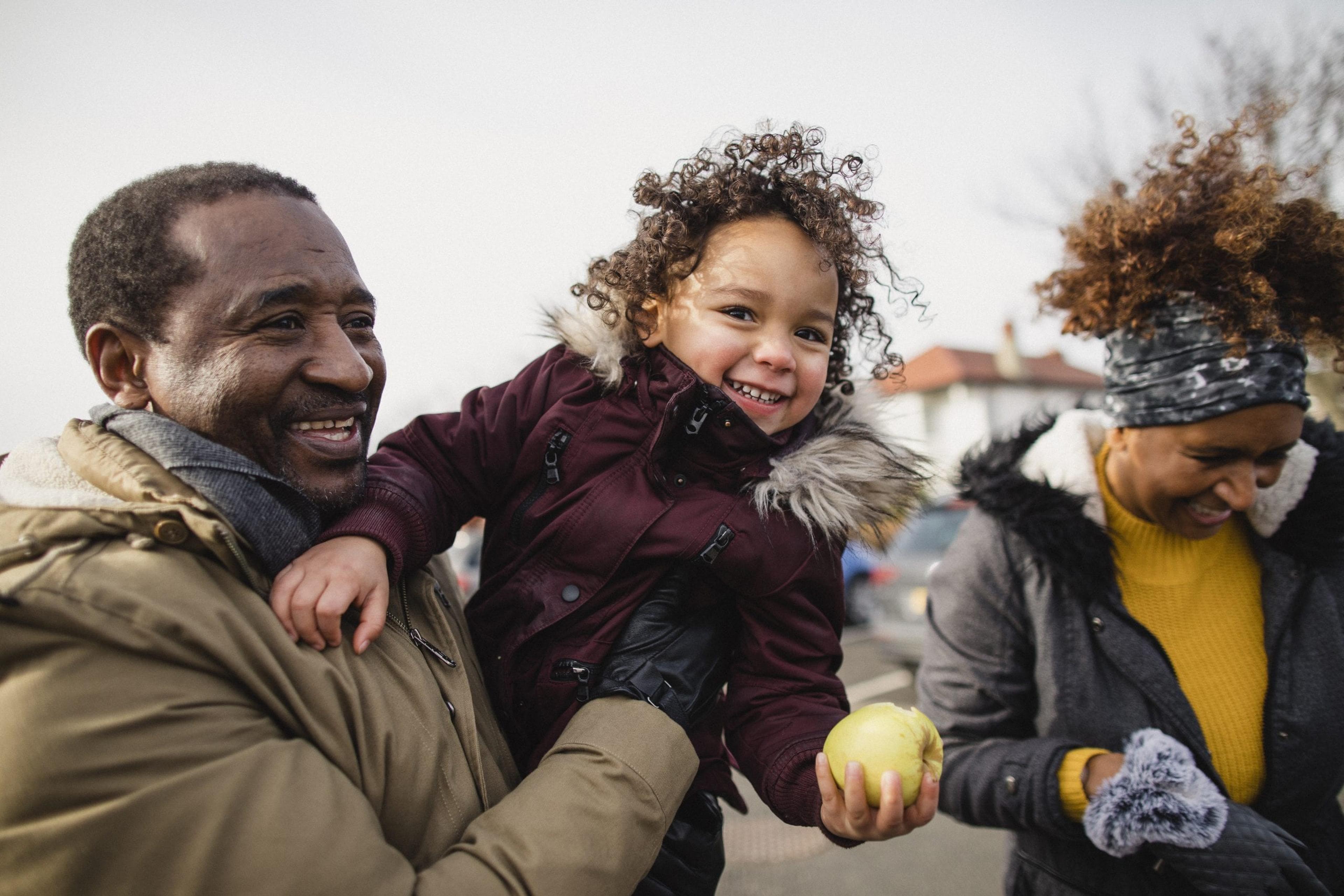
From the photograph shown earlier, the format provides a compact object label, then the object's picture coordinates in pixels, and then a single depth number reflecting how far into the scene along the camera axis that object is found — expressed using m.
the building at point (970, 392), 27.56
